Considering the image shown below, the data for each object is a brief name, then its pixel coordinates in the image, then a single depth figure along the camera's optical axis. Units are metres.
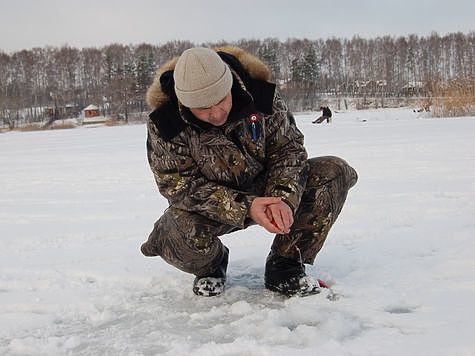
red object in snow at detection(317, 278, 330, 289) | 2.26
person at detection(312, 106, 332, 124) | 22.44
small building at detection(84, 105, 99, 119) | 57.04
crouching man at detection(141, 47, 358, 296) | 2.01
